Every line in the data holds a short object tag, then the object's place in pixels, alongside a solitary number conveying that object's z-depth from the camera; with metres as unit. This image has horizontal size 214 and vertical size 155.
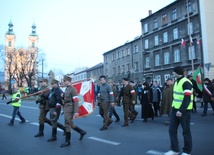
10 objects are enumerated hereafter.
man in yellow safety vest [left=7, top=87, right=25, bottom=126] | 10.71
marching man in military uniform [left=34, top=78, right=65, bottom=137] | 7.85
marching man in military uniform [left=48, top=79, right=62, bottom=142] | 7.08
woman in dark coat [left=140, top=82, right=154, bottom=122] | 10.66
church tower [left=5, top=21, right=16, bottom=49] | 103.16
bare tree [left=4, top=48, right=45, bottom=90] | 65.38
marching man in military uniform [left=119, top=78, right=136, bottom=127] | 9.49
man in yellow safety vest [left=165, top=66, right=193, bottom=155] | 5.01
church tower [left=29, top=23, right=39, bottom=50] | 107.00
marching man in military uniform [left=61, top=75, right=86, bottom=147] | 6.62
